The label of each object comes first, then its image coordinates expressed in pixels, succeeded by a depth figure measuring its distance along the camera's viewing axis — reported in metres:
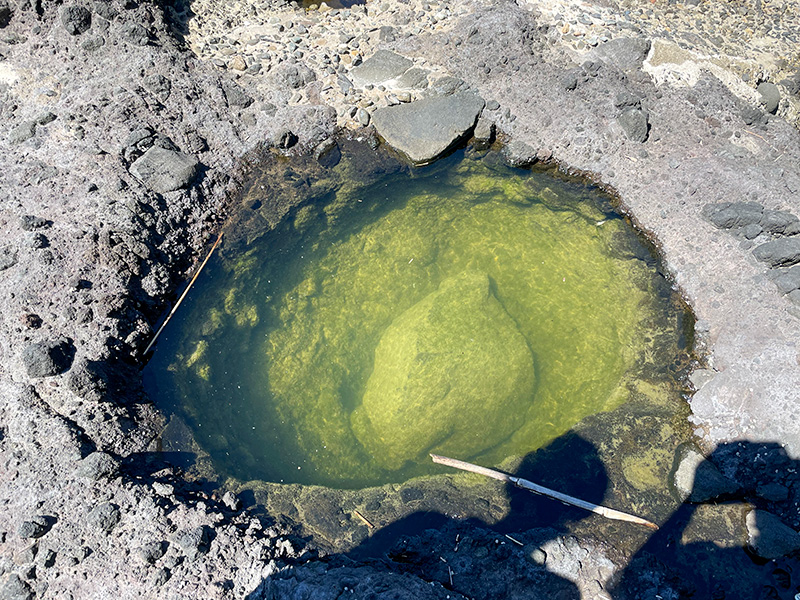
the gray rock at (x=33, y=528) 2.33
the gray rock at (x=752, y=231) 3.35
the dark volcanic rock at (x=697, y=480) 2.74
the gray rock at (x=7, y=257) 2.97
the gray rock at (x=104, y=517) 2.39
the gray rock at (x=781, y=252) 3.23
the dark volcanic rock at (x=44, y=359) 2.67
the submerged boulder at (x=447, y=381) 3.23
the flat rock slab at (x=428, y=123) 3.84
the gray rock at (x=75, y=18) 3.85
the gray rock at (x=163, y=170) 3.48
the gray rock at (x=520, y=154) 3.87
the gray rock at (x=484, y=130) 3.92
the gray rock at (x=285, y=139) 3.84
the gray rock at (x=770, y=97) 3.93
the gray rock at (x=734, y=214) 3.37
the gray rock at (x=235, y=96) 3.94
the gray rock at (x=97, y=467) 2.51
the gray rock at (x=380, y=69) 4.16
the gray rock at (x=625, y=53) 4.08
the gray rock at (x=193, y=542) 2.36
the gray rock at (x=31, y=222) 3.12
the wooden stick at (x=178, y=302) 3.15
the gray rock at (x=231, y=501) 2.66
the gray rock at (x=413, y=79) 4.09
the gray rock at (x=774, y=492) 2.68
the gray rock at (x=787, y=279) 3.17
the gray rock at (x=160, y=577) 2.28
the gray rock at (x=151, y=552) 2.32
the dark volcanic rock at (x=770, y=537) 2.57
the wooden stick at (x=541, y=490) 2.70
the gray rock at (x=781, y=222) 3.29
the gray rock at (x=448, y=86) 4.03
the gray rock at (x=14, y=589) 2.23
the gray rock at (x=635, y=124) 3.78
